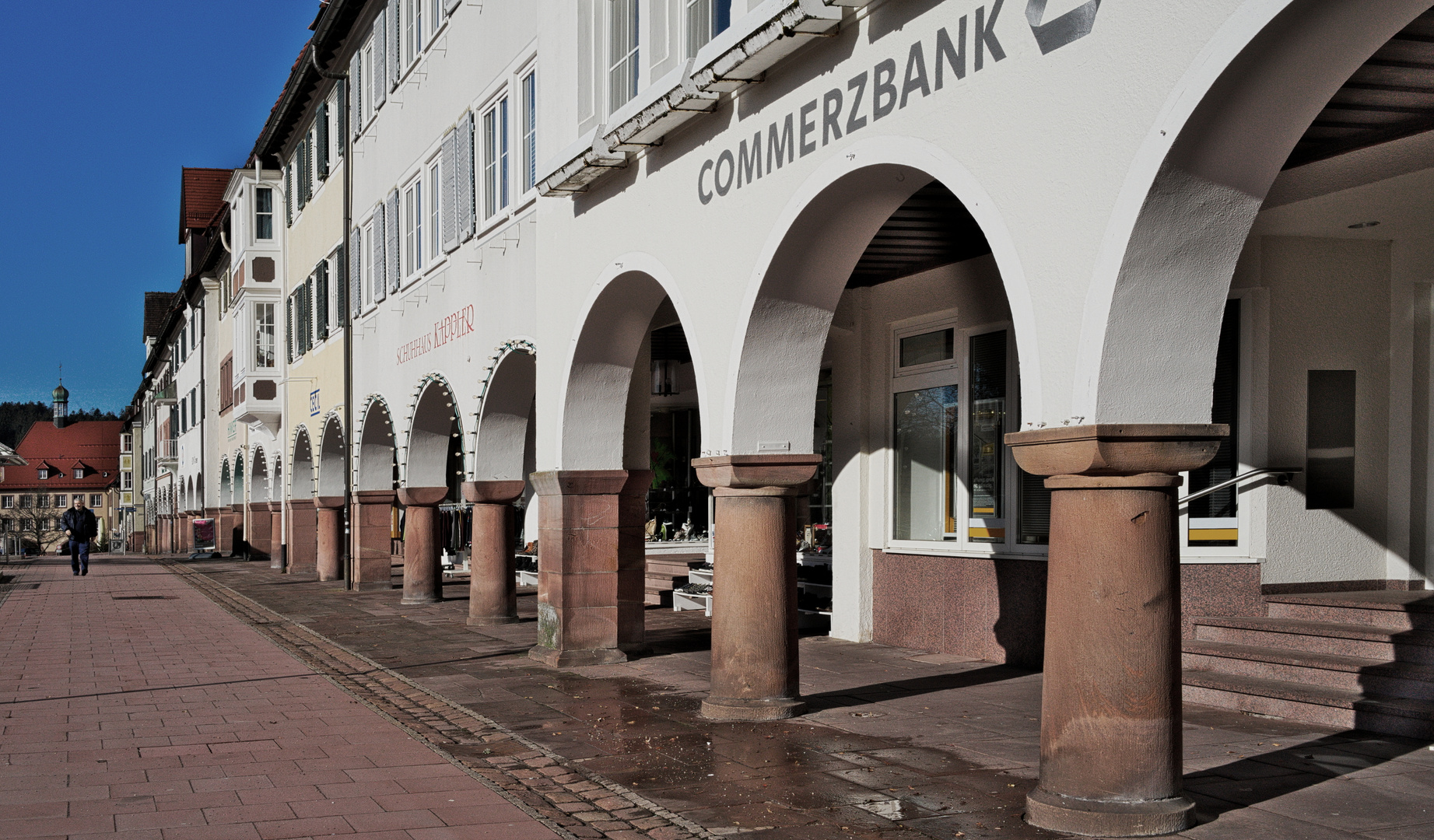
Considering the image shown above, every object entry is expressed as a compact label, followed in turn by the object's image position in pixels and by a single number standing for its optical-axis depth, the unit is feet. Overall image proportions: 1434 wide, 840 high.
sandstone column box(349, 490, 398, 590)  76.02
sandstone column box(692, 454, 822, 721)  30.91
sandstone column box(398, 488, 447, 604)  65.98
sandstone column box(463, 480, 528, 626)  54.19
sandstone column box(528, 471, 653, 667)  42.11
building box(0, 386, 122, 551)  397.80
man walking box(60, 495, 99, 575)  113.60
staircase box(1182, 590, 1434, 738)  27.09
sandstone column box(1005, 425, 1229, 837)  19.33
